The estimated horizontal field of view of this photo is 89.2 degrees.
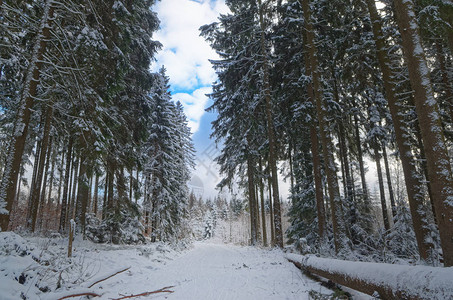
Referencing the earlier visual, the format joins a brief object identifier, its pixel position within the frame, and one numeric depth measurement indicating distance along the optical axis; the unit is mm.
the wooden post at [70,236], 6185
